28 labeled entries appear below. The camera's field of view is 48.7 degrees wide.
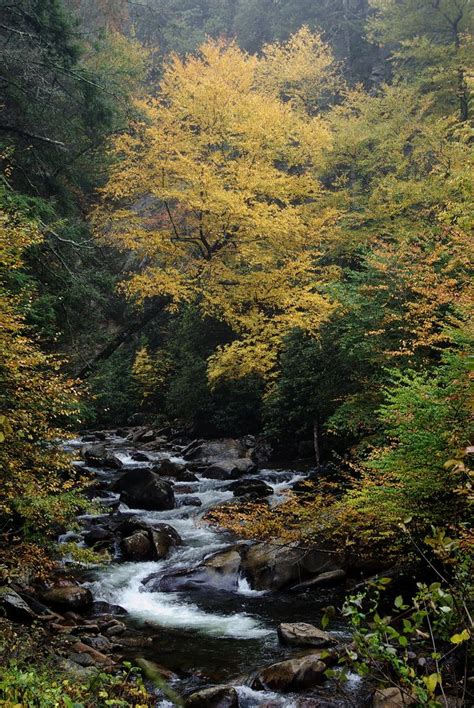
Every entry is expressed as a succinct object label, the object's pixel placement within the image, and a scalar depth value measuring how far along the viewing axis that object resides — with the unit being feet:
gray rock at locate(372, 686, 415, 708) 15.52
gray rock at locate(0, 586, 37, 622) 20.57
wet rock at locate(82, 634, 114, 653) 20.62
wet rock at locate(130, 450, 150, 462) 56.03
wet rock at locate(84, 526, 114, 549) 32.48
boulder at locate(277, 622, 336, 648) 20.84
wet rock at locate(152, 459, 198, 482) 47.39
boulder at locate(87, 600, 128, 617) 24.82
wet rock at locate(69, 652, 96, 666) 18.38
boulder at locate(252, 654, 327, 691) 18.07
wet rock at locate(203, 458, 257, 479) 47.34
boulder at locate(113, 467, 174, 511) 39.93
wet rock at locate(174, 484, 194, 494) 43.89
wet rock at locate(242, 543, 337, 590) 27.20
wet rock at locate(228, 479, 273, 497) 40.40
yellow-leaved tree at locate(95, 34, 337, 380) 42.68
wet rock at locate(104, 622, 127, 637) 22.53
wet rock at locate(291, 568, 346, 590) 26.37
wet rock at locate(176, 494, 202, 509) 40.52
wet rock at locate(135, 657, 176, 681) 18.87
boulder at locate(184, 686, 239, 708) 16.99
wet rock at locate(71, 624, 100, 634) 21.78
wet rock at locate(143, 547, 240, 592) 28.07
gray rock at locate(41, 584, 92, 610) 24.37
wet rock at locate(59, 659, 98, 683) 15.69
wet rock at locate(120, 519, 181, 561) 31.48
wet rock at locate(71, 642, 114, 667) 19.11
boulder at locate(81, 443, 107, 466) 52.17
